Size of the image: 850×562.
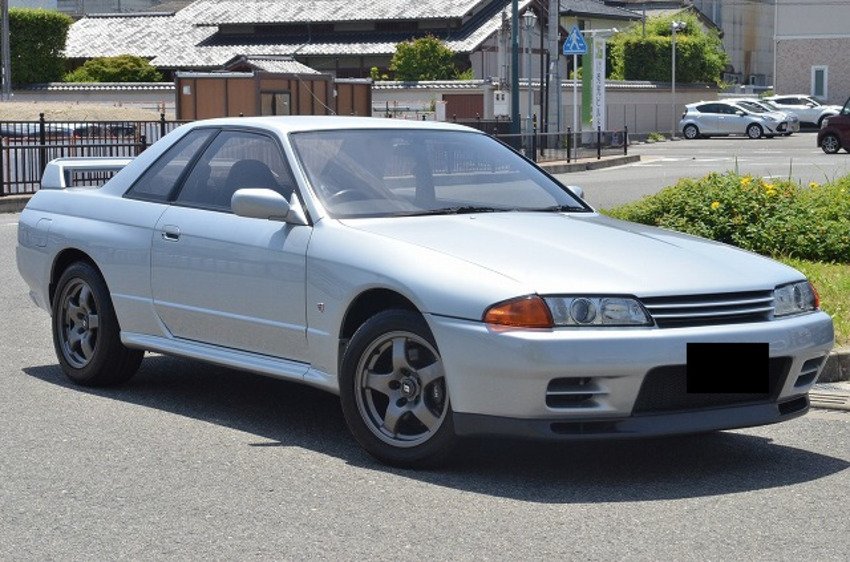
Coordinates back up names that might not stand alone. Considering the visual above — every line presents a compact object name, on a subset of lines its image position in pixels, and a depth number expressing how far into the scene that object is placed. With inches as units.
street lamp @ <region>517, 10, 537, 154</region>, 1809.8
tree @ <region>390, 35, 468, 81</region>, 2586.1
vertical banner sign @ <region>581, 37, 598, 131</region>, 1904.5
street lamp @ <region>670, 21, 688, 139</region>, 2741.1
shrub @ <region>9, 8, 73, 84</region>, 2763.3
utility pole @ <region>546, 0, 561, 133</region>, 1739.7
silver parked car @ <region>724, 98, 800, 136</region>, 2527.1
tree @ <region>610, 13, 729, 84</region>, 3029.0
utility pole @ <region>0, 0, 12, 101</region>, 2446.0
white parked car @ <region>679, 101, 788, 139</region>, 2503.7
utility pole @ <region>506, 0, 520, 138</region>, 1596.9
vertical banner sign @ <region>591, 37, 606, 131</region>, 1852.0
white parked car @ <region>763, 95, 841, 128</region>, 2721.5
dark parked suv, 1702.8
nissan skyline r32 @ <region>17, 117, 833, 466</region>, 245.0
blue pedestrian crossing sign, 1691.7
